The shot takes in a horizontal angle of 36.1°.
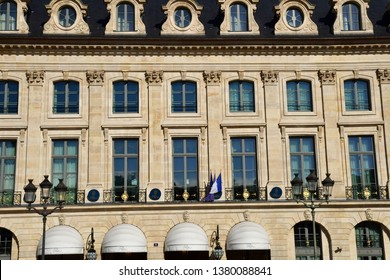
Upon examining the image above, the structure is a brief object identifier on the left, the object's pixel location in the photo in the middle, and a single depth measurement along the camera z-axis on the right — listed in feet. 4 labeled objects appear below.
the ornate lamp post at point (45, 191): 66.08
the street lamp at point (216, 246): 84.17
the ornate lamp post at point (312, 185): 65.82
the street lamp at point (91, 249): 84.74
